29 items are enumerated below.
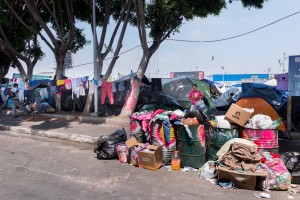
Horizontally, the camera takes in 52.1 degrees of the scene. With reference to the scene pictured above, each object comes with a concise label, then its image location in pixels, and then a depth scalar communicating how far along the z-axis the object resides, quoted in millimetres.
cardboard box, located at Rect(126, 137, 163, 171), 6156
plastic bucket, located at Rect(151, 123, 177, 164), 6469
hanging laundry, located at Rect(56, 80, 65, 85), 15094
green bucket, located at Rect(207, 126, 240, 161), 6074
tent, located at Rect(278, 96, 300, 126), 9172
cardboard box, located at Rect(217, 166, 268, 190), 4980
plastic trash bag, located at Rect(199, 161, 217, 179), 5617
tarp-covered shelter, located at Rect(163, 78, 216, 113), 15898
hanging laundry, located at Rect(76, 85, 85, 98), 14773
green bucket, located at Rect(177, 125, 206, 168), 6109
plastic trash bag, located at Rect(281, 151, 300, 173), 5392
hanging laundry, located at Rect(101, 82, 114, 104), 13927
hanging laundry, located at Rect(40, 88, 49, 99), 16933
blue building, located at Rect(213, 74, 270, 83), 33000
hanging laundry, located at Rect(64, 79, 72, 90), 14923
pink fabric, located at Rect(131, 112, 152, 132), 6941
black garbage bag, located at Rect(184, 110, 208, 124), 6721
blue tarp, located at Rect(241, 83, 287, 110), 11352
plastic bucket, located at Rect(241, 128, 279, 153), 6062
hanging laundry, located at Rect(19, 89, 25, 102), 17656
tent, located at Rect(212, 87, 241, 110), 16047
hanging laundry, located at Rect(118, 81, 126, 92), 14102
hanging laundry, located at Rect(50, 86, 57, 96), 16092
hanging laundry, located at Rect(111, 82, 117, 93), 14020
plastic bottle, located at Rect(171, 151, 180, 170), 6191
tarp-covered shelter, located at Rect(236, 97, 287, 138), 8453
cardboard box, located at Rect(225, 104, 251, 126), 6214
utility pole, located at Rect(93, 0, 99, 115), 13781
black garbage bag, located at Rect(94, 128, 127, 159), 7051
